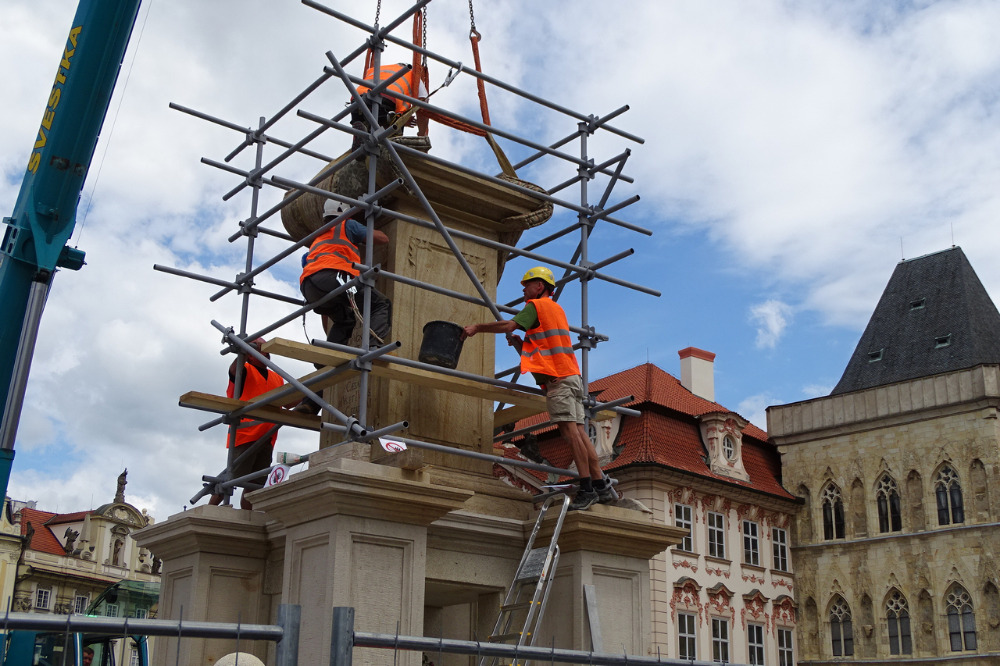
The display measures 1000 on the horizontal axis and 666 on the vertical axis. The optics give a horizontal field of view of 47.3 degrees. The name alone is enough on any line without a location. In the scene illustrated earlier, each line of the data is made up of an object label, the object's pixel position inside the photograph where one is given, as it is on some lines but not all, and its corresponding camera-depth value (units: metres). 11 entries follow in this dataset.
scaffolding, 8.46
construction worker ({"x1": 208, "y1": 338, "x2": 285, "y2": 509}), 10.16
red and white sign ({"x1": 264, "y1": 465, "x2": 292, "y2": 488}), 8.50
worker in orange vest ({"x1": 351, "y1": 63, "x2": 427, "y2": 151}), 10.01
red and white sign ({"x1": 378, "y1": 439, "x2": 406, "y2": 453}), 7.89
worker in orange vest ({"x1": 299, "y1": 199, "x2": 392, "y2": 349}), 9.03
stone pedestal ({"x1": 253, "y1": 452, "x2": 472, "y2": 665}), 7.58
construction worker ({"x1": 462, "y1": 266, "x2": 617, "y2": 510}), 8.86
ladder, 8.07
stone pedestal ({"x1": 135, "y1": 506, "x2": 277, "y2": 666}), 9.05
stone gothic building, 31.75
